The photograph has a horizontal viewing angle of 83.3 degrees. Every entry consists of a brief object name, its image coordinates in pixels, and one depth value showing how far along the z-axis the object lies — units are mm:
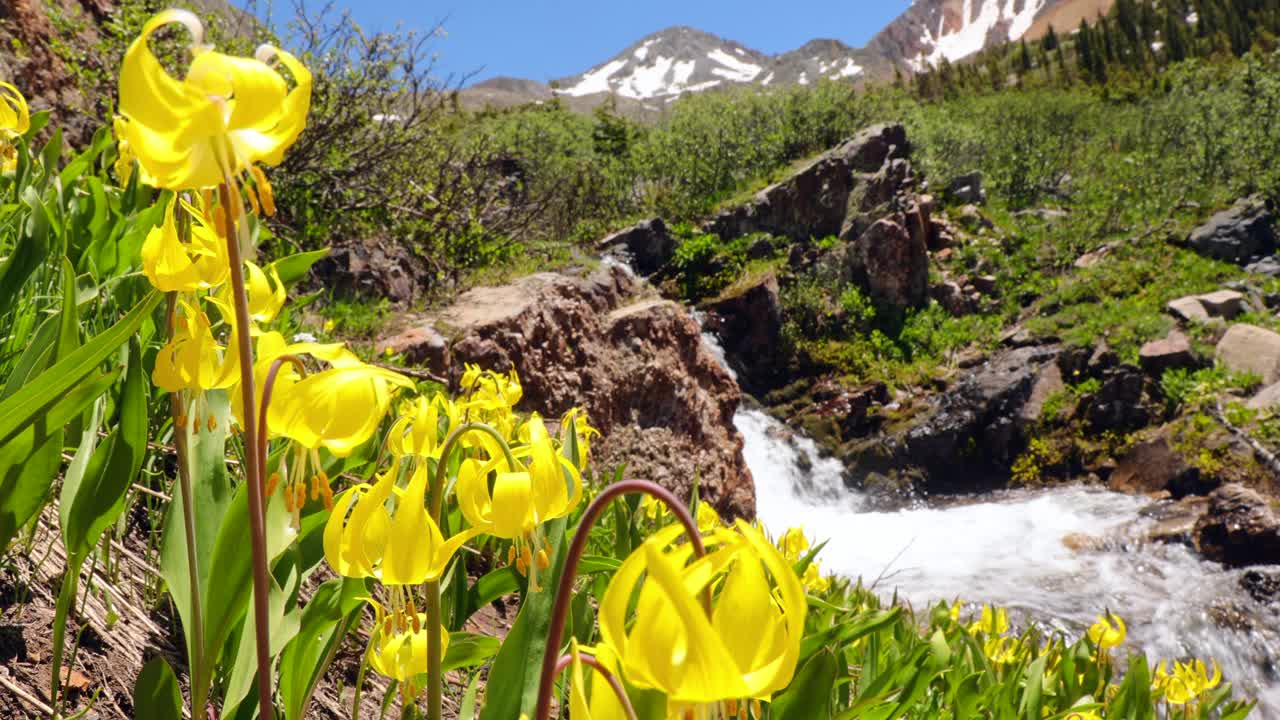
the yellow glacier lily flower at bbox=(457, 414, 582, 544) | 816
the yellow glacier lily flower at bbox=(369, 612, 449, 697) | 963
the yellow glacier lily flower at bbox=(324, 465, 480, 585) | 739
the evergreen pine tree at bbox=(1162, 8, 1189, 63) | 44656
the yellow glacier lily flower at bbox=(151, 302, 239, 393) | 866
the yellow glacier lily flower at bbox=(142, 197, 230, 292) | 896
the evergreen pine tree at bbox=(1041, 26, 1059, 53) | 56062
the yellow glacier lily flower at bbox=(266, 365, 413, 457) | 761
